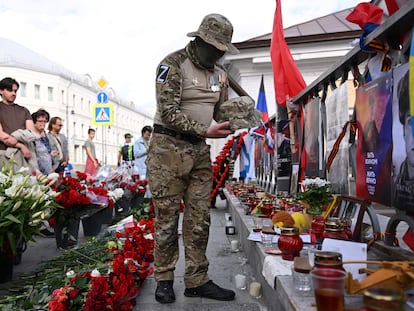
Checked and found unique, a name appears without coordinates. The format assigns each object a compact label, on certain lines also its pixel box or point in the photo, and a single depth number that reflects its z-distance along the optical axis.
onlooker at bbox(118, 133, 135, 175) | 11.56
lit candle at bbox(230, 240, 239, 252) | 4.64
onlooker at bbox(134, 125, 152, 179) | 9.46
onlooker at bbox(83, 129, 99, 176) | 10.54
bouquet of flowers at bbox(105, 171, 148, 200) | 7.42
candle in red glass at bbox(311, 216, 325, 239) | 2.69
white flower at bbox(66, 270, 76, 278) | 3.04
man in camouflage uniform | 2.90
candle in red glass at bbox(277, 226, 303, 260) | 2.35
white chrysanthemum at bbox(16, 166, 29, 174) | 3.58
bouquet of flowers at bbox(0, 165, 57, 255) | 3.04
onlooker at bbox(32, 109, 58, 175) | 5.99
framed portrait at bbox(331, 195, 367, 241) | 2.40
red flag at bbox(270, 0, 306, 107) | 5.46
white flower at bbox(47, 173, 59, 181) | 4.37
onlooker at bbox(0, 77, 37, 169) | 4.98
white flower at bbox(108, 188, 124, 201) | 6.47
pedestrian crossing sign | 11.88
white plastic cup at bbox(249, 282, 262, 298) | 3.05
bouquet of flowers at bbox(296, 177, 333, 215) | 3.13
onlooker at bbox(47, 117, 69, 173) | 6.98
